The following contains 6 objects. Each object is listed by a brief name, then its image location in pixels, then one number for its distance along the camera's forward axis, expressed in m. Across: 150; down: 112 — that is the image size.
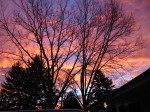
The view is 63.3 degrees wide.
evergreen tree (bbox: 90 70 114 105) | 23.13
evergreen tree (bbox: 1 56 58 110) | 19.49
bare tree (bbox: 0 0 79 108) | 11.21
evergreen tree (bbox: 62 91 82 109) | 21.23
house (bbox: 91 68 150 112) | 3.79
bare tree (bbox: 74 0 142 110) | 11.46
